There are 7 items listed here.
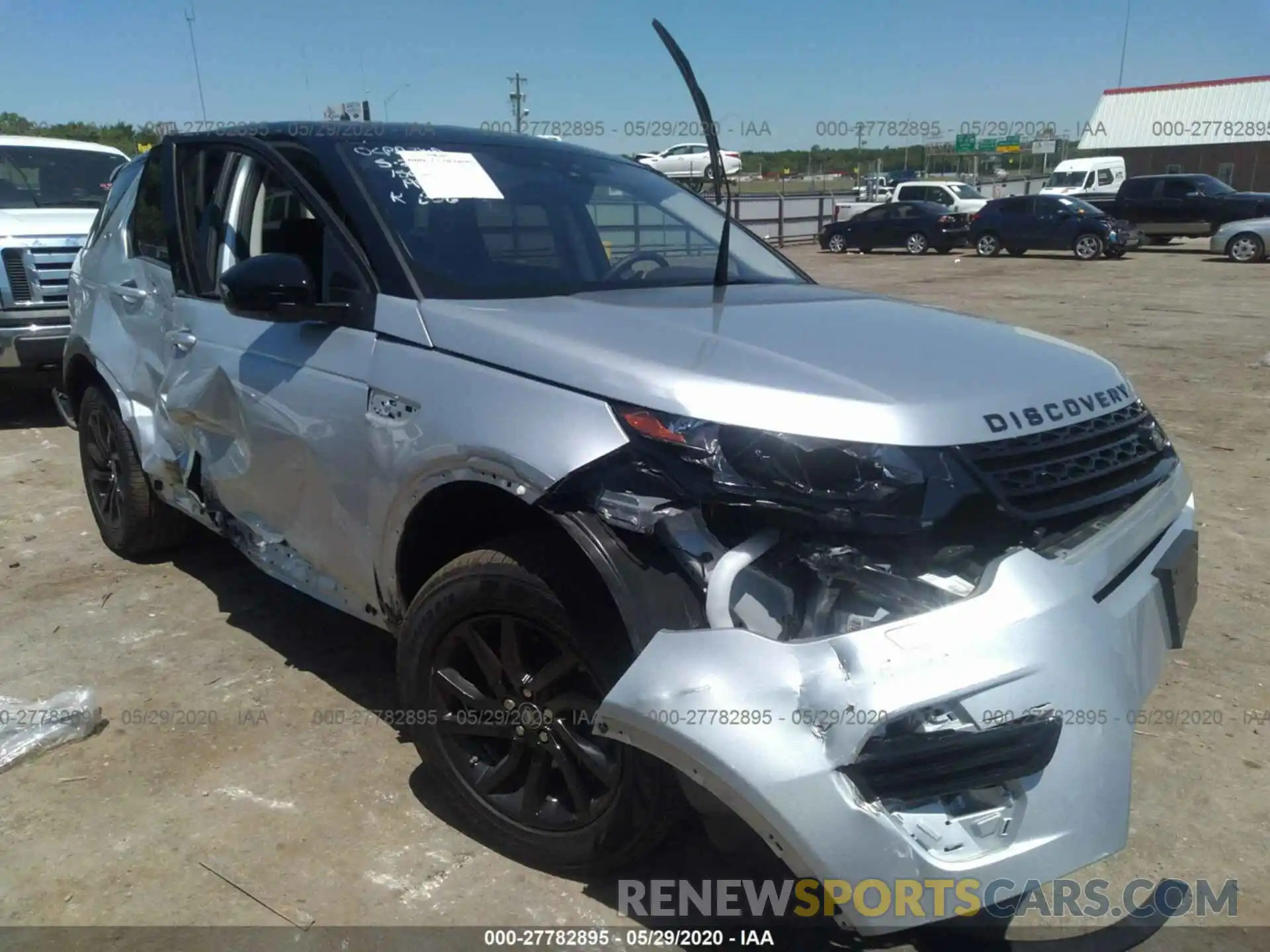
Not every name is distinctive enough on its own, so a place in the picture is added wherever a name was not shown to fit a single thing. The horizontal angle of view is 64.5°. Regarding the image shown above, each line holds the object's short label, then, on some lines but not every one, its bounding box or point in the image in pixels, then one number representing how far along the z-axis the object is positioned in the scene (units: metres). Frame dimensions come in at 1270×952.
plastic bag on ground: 3.07
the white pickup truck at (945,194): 25.70
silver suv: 1.84
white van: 30.58
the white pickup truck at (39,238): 7.04
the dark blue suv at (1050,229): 21.48
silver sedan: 19.58
